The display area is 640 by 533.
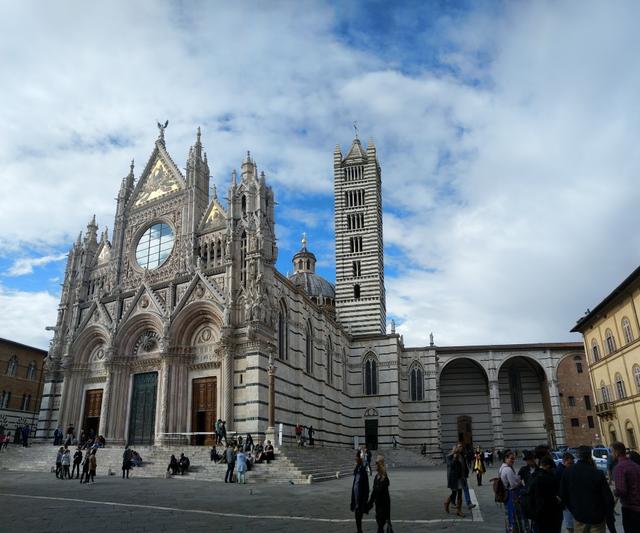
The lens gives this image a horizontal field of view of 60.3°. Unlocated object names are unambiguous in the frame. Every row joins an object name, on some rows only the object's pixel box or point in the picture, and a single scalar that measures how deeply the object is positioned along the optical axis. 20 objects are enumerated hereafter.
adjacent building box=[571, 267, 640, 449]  27.97
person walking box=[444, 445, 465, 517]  11.96
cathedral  27.66
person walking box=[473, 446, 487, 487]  19.19
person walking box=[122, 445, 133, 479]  21.36
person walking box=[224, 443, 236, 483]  19.78
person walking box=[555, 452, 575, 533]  7.58
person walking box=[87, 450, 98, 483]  19.44
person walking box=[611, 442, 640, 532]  6.63
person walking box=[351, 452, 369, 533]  9.30
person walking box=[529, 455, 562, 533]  6.99
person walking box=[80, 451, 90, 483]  19.43
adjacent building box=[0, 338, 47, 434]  39.22
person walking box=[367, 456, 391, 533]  8.68
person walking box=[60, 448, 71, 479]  21.39
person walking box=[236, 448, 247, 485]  19.50
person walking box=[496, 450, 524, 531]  8.82
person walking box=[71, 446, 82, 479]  21.28
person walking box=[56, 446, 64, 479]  21.61
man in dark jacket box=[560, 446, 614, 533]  6.57
